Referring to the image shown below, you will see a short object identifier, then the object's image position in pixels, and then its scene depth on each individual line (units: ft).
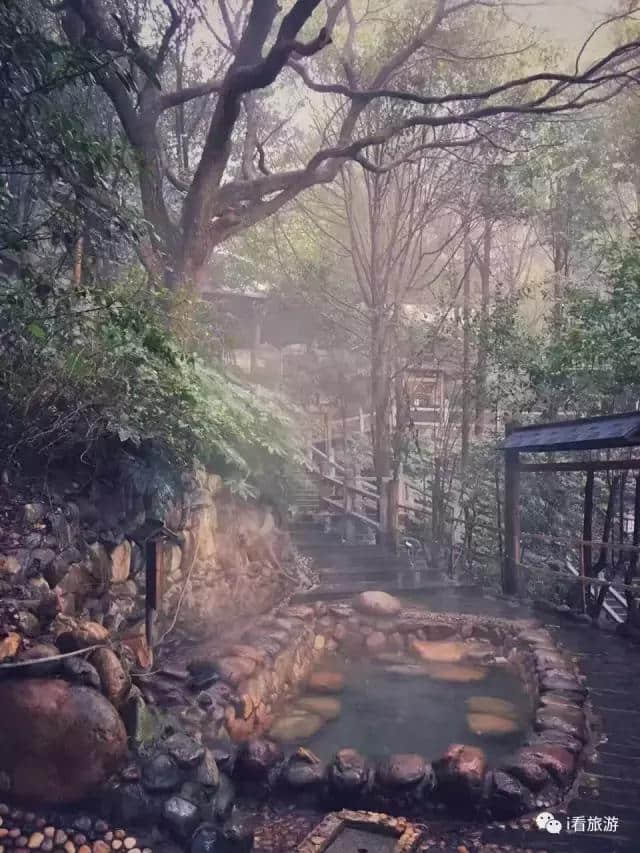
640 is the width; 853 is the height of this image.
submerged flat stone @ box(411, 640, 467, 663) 24.59
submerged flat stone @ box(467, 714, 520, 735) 18.49
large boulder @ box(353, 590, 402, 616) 27.37
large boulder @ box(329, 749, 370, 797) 14.44
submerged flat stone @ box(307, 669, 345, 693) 21.98
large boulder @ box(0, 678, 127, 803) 12.24
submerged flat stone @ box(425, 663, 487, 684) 22.81
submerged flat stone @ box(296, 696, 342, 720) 19.94
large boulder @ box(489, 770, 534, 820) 13.67
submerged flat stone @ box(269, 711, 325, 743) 18.33
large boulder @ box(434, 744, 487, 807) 14.12
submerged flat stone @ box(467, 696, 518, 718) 19.82
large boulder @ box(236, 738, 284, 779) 15.08
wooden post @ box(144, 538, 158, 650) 17.67
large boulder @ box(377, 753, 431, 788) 14.44
